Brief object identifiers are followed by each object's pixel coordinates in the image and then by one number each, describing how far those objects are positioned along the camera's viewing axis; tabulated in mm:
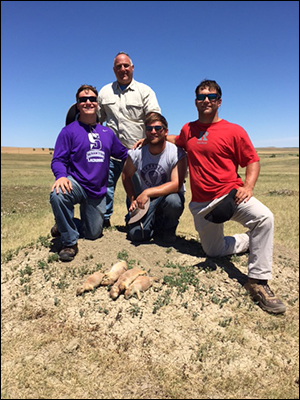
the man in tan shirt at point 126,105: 5965
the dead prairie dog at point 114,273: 4418
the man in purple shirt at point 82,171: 5055
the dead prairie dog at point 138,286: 4180
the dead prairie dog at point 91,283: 4363
